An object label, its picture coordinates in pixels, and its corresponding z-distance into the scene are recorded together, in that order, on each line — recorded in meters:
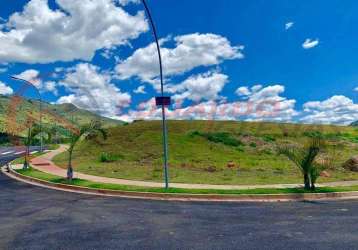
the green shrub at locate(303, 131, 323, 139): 49.60
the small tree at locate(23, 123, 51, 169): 24.52
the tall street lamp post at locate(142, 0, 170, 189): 15.18
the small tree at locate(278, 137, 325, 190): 15.14
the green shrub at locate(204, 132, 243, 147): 39.10
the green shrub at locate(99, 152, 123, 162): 30.34
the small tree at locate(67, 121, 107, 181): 19.77
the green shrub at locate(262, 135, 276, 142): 43.74
